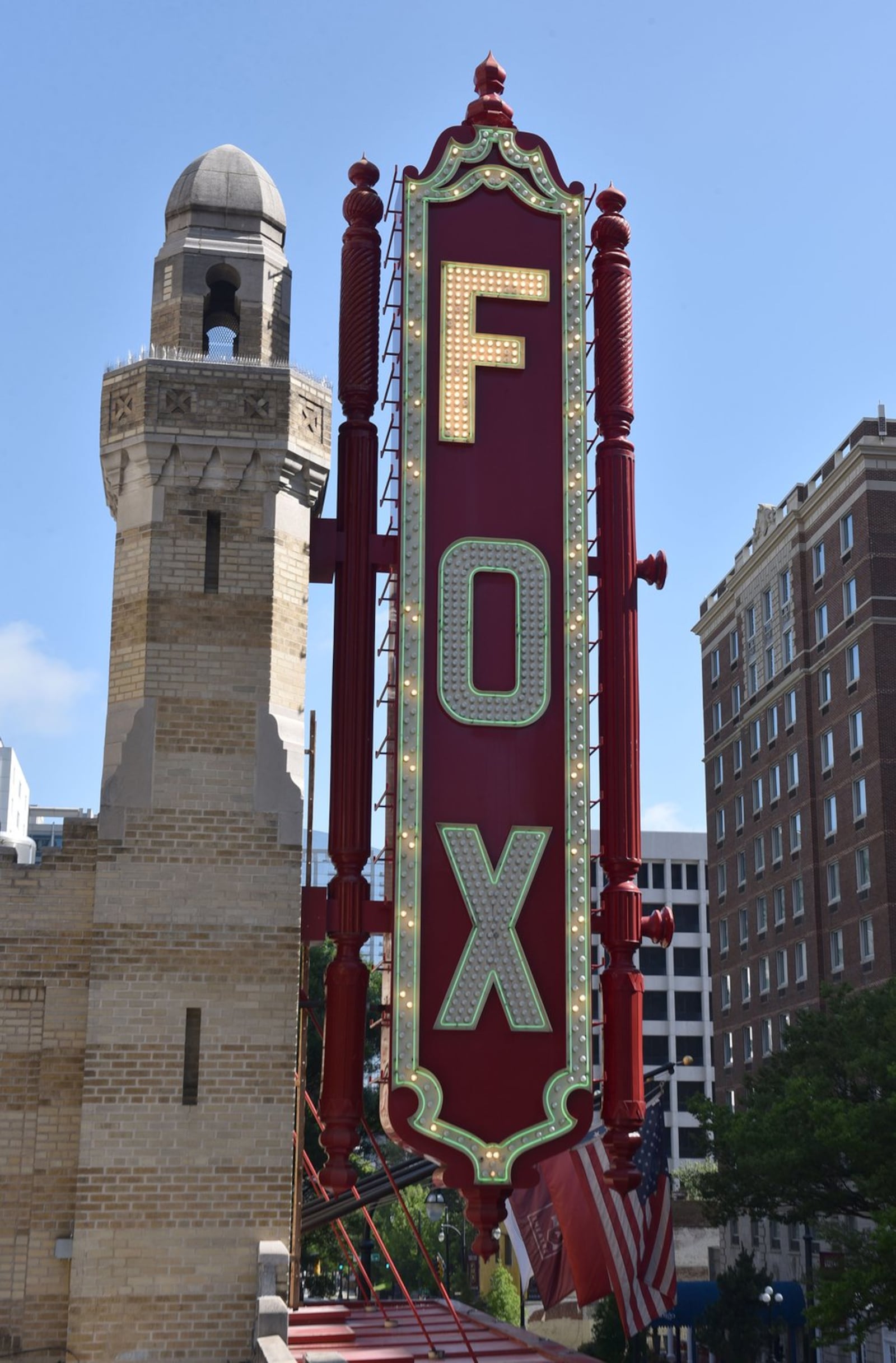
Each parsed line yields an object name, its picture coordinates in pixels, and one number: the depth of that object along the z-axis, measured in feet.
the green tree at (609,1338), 138.10
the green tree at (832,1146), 123.03
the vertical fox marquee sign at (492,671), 66.28
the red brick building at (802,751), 218.38
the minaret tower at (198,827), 64.08
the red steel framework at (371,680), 67.00
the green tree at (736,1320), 166.40
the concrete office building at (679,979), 381.40
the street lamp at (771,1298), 163.32
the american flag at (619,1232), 90.79
